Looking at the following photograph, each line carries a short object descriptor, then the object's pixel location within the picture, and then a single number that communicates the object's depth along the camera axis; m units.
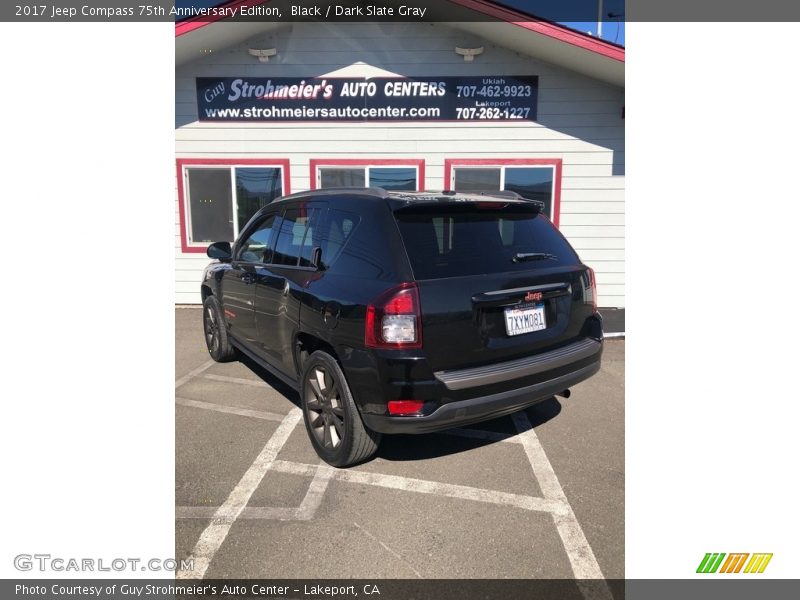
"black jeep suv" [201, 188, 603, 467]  2.68
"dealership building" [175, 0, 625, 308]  7.90
